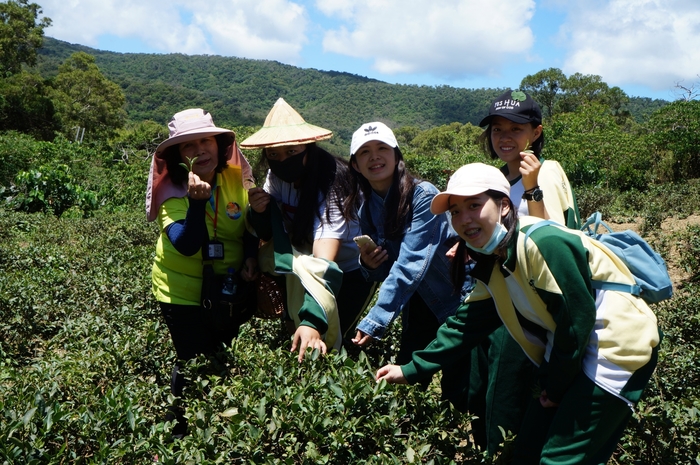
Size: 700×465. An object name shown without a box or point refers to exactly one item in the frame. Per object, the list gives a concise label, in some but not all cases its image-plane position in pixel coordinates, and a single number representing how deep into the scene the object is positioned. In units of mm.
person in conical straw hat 2488
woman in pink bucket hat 2592
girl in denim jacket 2410
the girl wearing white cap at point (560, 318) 1766
